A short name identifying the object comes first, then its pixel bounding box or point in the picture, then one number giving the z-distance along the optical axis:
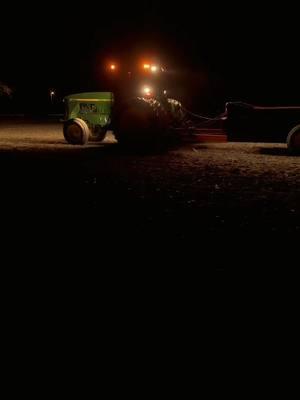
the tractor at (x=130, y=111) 14.34
